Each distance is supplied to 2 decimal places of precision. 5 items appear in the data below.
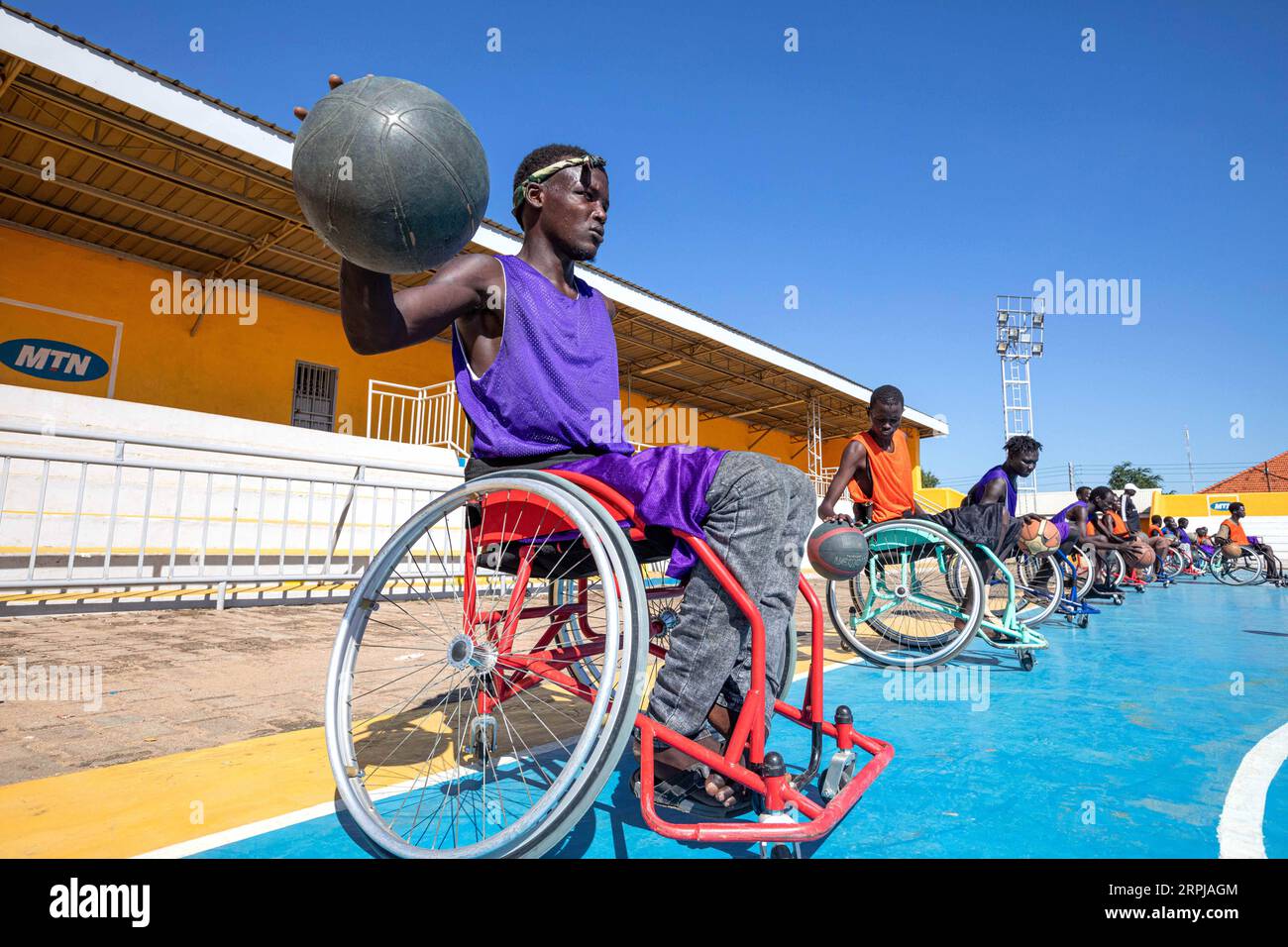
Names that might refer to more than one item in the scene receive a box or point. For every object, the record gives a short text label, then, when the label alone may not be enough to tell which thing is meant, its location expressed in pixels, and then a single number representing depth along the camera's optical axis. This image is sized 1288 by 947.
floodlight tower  31.14
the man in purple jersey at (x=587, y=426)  1.68
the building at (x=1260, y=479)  42.78
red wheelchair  1.32
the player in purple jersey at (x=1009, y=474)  5.18
